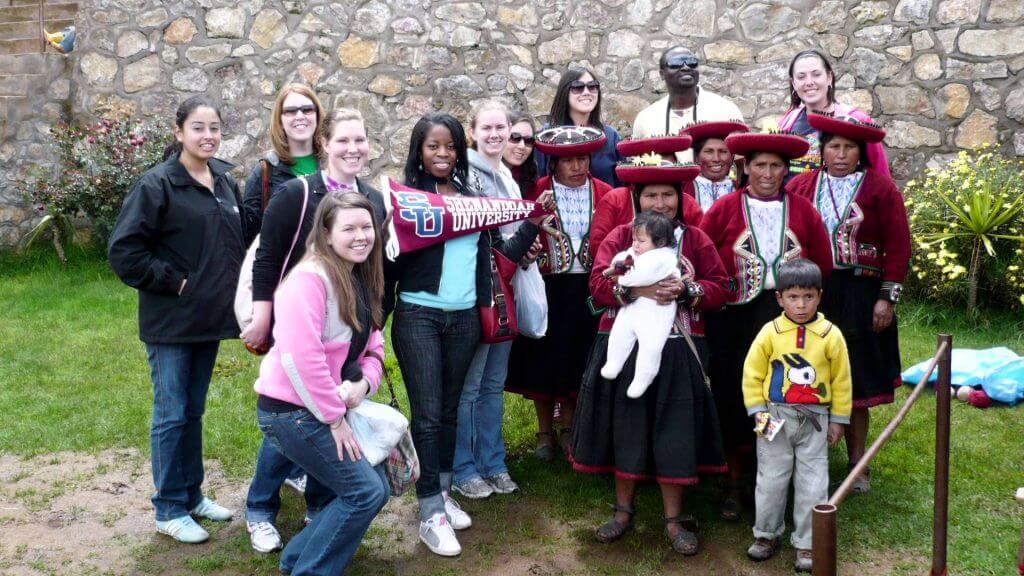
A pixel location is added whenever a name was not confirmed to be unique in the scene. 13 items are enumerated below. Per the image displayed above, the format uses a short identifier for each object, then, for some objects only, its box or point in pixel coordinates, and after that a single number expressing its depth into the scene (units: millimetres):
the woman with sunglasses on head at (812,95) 4859
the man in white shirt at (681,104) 5371
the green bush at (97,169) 8688
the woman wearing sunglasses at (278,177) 4172
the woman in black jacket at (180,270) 4031
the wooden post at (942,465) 3166
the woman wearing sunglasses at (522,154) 4934
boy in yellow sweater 3887
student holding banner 4074
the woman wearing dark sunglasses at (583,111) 5059
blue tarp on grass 5766
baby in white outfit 4027
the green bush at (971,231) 7027
